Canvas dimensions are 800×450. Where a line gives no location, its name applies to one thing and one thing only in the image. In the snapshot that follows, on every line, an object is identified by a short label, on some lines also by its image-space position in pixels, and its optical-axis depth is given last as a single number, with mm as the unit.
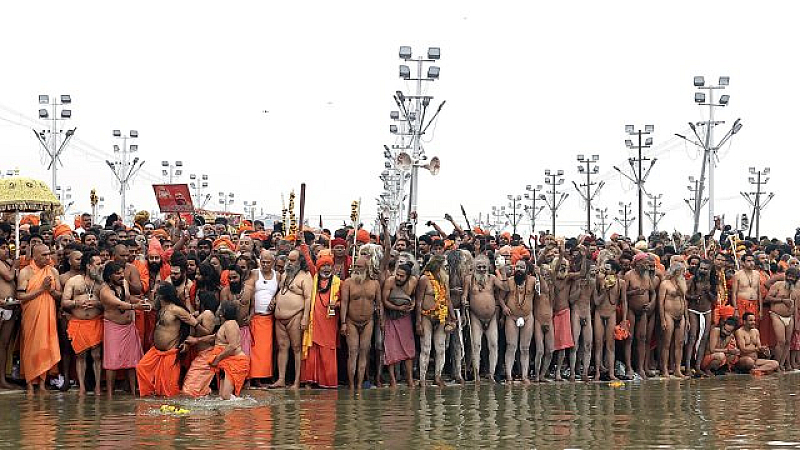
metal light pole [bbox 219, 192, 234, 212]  87125
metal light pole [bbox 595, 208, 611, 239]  93875
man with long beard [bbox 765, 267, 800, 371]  16844
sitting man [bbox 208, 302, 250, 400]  12570
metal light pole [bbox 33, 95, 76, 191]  39391
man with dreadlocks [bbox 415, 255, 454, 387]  14164
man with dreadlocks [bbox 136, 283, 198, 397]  12758
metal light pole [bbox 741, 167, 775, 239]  57244
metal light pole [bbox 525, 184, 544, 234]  73712
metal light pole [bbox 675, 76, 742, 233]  36875
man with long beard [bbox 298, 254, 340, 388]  13867
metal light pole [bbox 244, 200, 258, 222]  98000
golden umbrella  17750
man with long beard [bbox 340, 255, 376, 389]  13797
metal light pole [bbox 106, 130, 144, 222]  49188
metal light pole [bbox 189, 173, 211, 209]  74919
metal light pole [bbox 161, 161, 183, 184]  61406
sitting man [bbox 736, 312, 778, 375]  16391
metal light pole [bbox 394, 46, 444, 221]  30516
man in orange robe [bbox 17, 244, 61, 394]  12977
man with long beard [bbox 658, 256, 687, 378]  15664
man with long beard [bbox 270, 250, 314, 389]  13789
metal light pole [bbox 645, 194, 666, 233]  79262
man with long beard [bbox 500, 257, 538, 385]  14750
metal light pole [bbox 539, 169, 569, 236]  63031
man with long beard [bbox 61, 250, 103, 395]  12922
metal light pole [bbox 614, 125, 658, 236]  41984
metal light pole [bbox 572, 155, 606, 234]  54075
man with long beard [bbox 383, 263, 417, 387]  13969
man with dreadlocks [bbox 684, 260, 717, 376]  16078
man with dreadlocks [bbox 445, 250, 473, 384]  14539
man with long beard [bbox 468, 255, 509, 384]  14617
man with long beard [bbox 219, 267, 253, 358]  13414
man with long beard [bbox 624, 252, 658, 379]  15578
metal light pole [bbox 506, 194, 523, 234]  81150
